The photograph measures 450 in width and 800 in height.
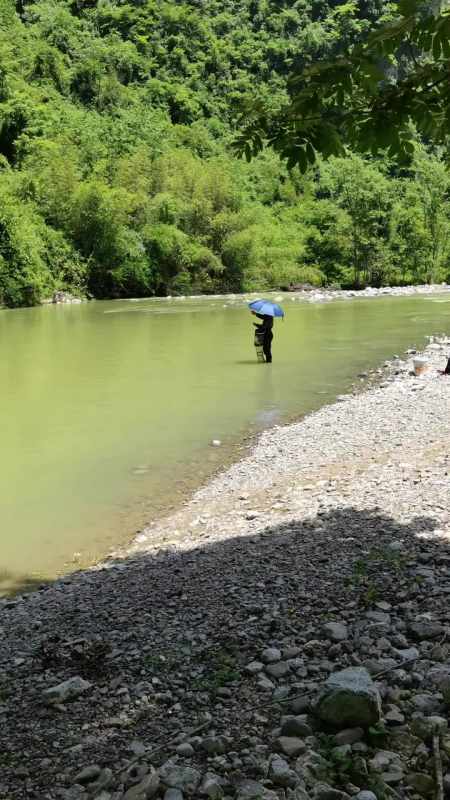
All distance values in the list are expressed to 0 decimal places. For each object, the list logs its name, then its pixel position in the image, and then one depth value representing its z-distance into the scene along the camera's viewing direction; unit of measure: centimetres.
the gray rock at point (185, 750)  321
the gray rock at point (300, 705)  346
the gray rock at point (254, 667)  394
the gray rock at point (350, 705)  320
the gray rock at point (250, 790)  286
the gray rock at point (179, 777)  296
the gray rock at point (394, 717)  329
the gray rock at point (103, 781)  304
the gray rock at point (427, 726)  316
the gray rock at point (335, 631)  423
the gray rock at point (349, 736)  314
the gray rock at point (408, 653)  391
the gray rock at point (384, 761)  296
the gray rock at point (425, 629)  416
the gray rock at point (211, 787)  291
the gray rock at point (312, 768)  292
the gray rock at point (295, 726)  325
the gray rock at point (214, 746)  322
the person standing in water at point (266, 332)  1891
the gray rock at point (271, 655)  405
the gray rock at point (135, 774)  306
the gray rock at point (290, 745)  313
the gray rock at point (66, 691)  384
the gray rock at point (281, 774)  292
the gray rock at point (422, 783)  280
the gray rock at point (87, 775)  312
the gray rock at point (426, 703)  338
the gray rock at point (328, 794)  278
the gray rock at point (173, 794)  289
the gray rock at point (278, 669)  389
